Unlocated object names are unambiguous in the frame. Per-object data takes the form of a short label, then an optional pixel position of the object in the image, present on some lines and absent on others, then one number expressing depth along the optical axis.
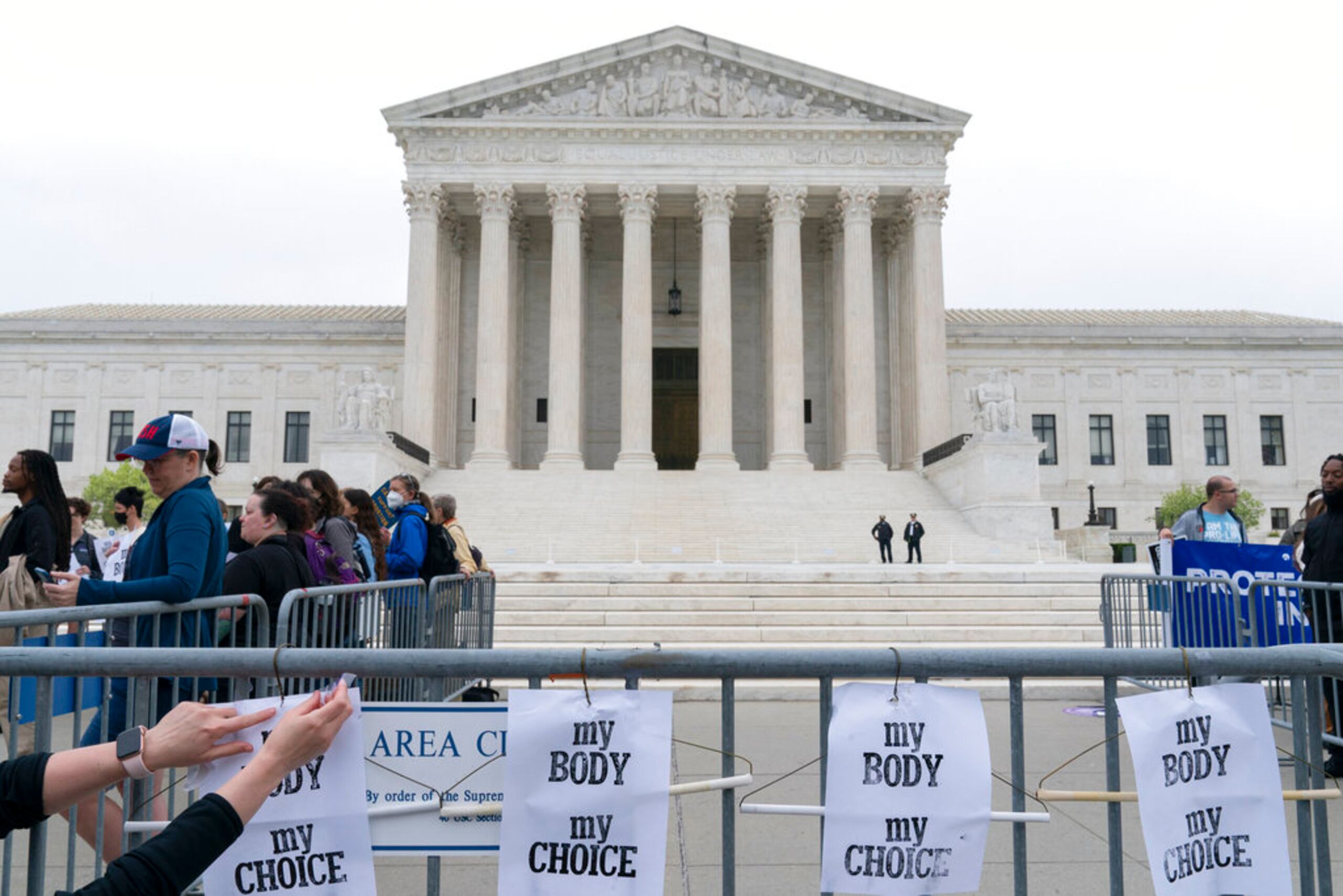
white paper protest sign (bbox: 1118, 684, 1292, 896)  2.81
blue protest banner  8.27
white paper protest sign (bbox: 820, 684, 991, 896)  2.76
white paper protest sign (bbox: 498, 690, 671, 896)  2.68
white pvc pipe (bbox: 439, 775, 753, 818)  2.73
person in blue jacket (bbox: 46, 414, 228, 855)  4.66
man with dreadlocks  5.68
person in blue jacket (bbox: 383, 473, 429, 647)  9.29
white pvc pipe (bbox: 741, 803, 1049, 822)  2.71
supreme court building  36.38
